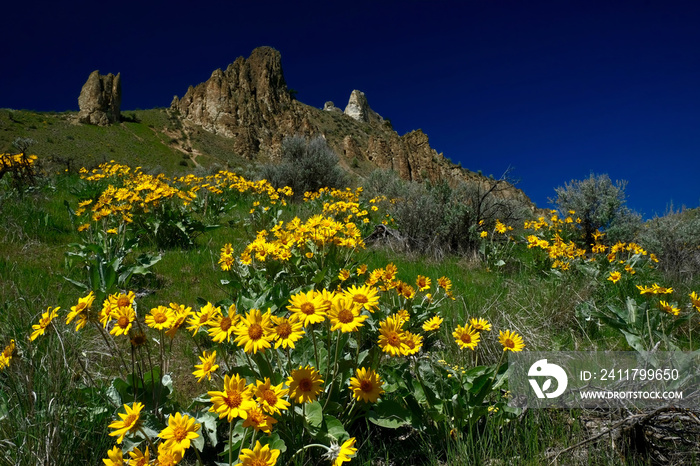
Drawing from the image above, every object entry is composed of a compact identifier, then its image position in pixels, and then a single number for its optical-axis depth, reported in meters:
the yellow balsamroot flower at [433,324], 1.78
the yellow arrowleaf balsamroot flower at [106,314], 1.35
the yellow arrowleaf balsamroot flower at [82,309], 1.40
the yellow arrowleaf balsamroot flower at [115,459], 1.00
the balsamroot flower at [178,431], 1.00
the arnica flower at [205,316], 1.31
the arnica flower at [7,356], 1.40
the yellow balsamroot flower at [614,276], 3.15
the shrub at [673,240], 6.20
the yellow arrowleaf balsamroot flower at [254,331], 1.14
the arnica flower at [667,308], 2.33
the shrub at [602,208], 7.96
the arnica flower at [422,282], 2.37
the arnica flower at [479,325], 1.68
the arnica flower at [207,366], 1.16
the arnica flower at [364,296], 1.37
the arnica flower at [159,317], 1.36
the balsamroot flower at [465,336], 1.62
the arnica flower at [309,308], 1.21
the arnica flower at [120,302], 1.40
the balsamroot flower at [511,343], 1.56
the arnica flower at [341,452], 1.03
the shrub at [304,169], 10.59
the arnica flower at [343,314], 1.19
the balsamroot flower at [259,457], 0.97
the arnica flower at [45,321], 1.41
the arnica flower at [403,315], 1.90
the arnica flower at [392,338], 1.26
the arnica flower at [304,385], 1.13
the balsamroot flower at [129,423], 1.06
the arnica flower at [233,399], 0.99
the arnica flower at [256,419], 0.98
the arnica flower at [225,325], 1.24
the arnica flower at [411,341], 1.35
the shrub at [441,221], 5.79
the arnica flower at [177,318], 1.32
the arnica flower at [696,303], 2.09
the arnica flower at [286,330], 1.16
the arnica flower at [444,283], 2.55
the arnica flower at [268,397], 1.05
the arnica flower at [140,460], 1.00
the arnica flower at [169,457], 0.96
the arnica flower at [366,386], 1.29
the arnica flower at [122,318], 1.32
